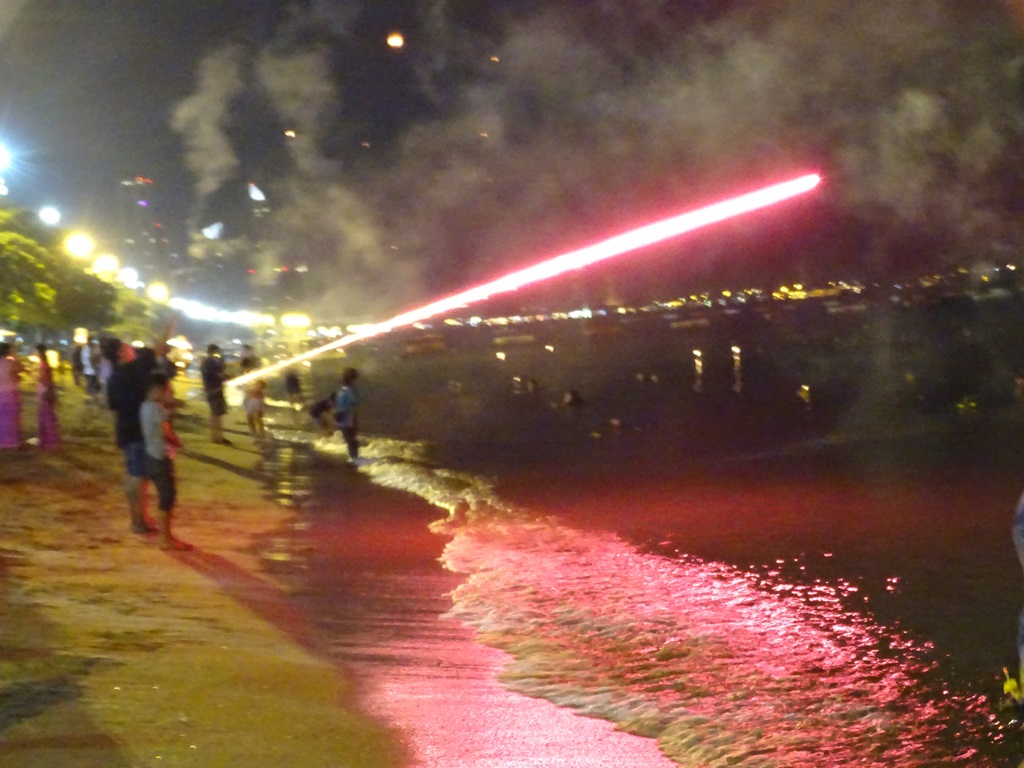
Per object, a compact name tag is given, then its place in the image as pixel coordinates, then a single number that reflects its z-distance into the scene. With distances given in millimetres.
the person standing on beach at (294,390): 32125
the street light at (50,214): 35344
